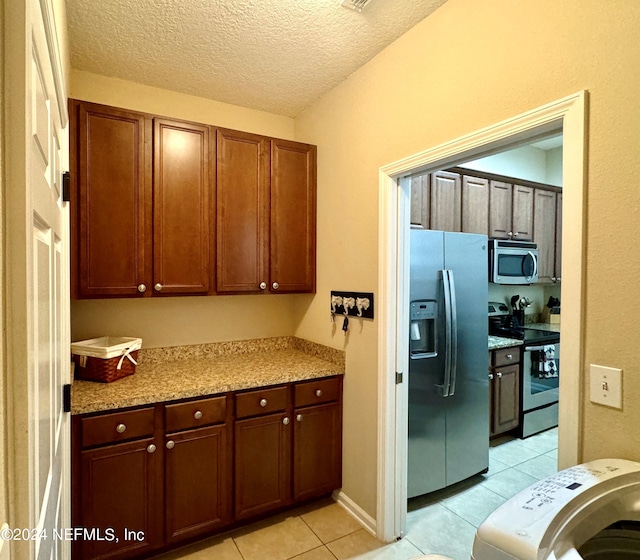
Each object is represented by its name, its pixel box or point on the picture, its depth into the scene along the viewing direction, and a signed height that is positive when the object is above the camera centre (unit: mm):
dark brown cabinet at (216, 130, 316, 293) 2387 +404
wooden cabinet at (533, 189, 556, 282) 3779 +441
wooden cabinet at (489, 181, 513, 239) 3340 +598
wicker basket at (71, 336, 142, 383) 1962 -487
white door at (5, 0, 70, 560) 553 -5
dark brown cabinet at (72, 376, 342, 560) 1746 -1044
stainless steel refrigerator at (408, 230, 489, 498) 2357 -587
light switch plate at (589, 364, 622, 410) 1116 -350
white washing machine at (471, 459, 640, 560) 763 -559
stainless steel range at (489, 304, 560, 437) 3344 -974
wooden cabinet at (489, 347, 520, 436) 3139 -1016
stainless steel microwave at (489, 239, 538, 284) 3359 +111
